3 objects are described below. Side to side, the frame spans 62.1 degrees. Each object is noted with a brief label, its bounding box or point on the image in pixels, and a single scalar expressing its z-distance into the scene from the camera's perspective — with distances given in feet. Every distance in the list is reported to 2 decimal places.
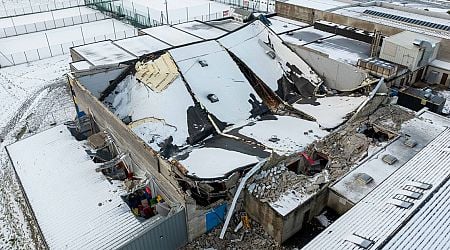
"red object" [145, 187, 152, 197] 61.05
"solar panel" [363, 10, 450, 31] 99.25
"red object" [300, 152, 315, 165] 62.58
